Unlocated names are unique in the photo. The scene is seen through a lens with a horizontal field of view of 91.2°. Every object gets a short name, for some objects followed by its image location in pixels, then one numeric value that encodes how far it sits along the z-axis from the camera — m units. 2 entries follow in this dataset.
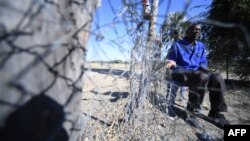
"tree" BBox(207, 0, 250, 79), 2.90
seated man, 1.36
